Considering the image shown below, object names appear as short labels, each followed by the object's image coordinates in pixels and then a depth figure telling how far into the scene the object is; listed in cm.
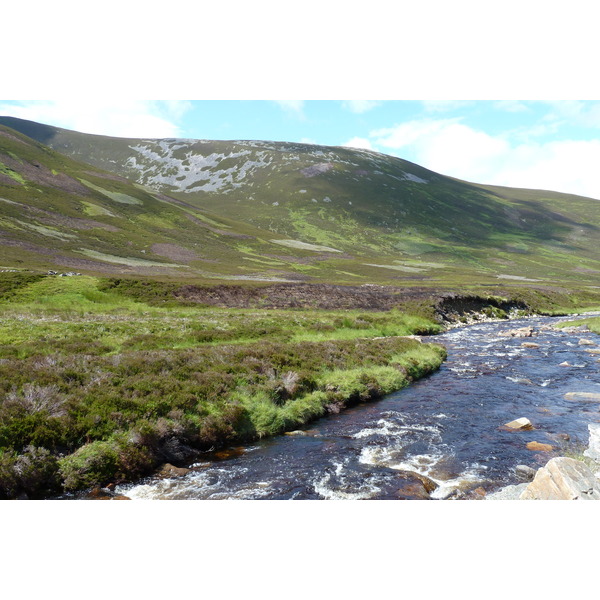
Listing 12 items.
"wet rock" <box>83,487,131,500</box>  1077
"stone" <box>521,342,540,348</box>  3572
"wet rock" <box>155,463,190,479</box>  1232
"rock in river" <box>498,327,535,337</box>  4162
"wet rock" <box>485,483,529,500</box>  1084
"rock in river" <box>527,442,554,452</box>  1447
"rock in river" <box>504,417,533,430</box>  1662
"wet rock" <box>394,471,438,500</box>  1117
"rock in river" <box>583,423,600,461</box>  1390
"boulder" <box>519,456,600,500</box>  919
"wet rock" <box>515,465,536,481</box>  1222
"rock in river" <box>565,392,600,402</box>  2055
